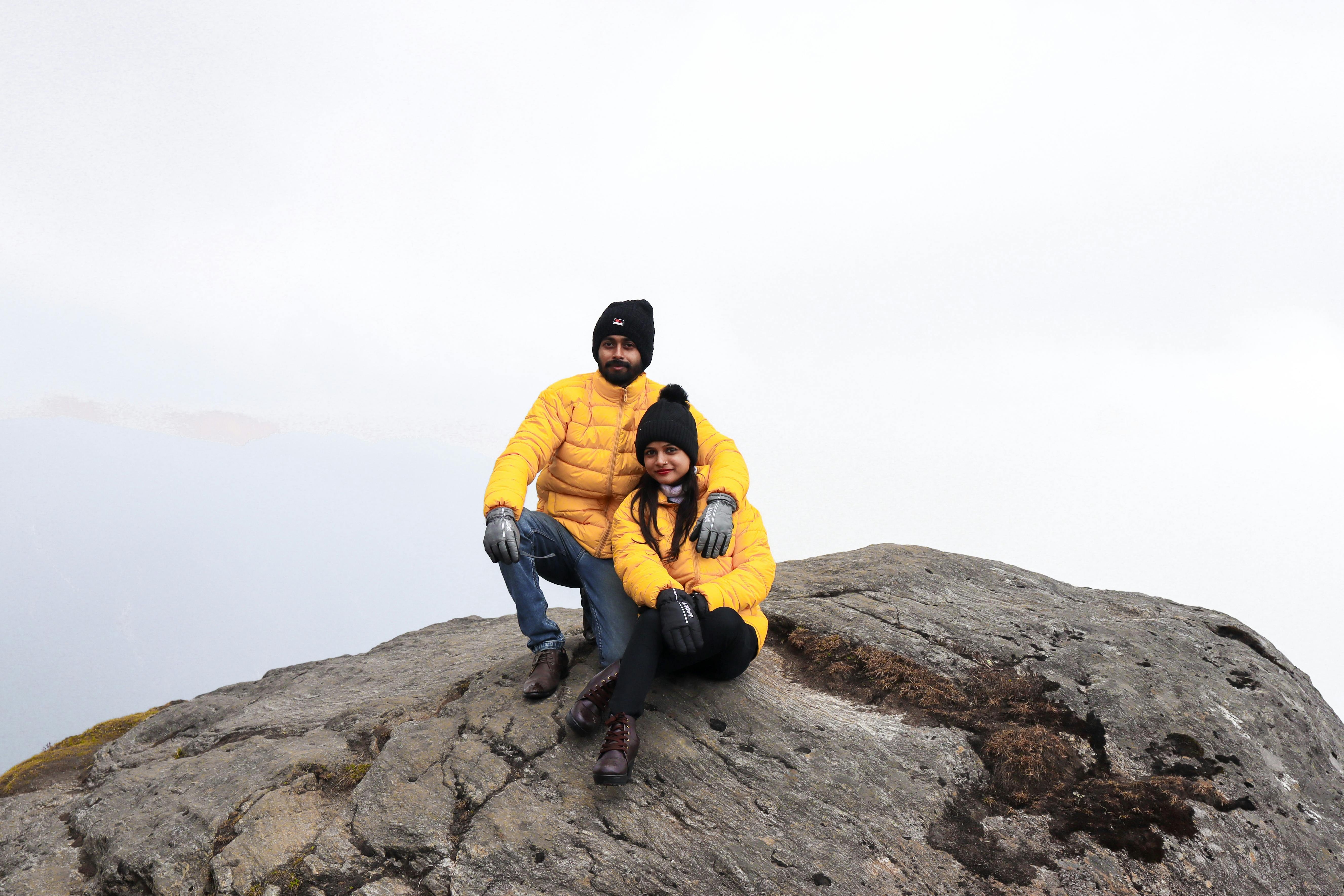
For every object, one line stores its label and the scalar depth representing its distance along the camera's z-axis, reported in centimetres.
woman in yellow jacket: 641
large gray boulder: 579
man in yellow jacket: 778
